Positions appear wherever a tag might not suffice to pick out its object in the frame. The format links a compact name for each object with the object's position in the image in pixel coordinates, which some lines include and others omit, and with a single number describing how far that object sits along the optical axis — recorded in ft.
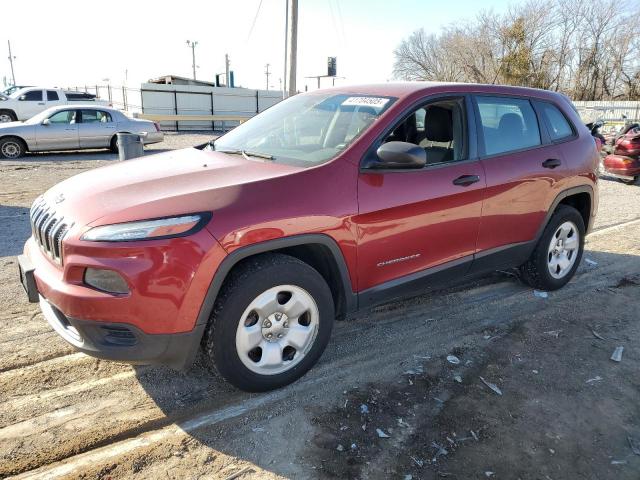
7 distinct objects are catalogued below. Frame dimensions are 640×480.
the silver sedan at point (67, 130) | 42.91
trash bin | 23.54
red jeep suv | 8.05
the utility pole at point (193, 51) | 221.66
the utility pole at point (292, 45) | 53.01
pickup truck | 63.72
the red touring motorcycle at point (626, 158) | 35.88
